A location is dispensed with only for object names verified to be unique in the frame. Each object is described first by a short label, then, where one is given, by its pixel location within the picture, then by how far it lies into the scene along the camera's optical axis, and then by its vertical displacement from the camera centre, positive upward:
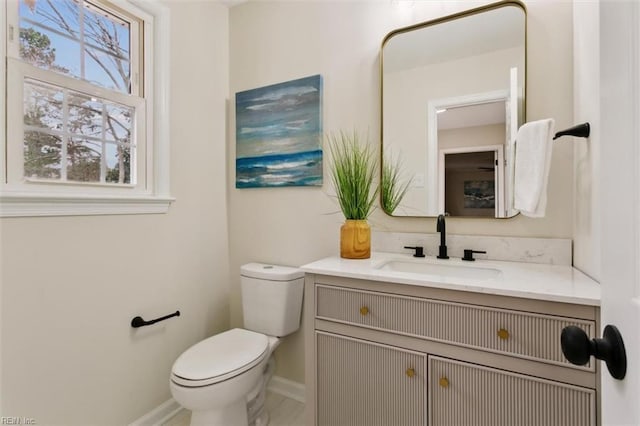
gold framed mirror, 1.49 +0.52
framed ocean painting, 1.95 +0.49
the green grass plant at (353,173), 1.65 +0.20
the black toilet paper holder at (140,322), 1.68 -0.59
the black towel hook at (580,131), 1.15 +0.29
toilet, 1.38 -0.69
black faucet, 1.55 -0.12
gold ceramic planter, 1.61 -0.14
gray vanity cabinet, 0.99 -0.52
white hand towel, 1.23 +0.18
